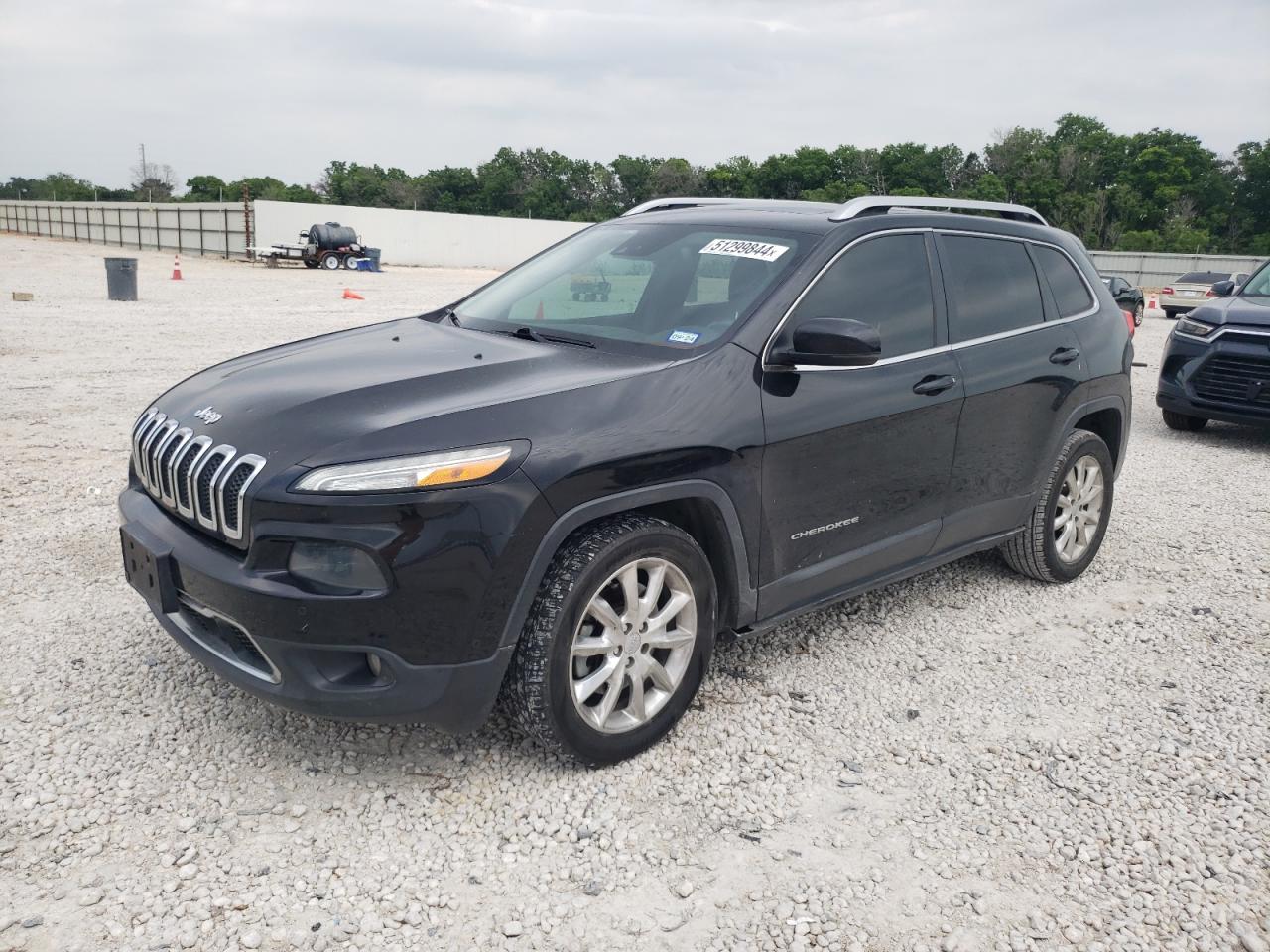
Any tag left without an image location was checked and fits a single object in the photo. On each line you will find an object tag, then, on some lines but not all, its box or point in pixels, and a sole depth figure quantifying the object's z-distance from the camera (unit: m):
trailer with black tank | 37.06
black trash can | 19.23
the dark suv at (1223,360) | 8.40
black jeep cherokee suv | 2.77
